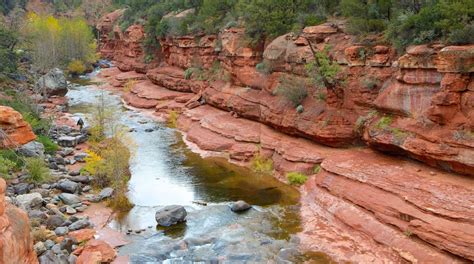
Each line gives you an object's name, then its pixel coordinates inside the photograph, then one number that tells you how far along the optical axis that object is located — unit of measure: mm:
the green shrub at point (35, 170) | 23953
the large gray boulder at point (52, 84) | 48312
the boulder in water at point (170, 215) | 20781
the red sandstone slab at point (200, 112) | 38500
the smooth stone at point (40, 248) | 16344
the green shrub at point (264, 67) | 33059
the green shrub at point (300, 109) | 28719
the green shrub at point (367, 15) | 26219
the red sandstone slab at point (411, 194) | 16203
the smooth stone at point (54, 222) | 19453
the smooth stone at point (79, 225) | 19625
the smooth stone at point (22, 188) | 22109
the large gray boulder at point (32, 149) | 26189
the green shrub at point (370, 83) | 24750
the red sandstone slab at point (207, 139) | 31719
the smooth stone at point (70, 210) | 21438
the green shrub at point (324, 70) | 26312
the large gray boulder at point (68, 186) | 23688
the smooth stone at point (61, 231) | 18875
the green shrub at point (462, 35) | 19406
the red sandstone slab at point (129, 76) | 60916
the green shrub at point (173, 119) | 40172
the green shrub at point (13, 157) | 23775
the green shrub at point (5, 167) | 20431
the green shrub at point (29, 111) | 30200
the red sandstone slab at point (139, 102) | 47188
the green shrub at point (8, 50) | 39362
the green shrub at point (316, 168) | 25422
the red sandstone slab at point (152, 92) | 48188
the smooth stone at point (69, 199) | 22406
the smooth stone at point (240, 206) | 22172
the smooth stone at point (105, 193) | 23183
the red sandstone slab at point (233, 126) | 31250
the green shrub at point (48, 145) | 29553
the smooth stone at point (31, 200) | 20469
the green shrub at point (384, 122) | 22859
